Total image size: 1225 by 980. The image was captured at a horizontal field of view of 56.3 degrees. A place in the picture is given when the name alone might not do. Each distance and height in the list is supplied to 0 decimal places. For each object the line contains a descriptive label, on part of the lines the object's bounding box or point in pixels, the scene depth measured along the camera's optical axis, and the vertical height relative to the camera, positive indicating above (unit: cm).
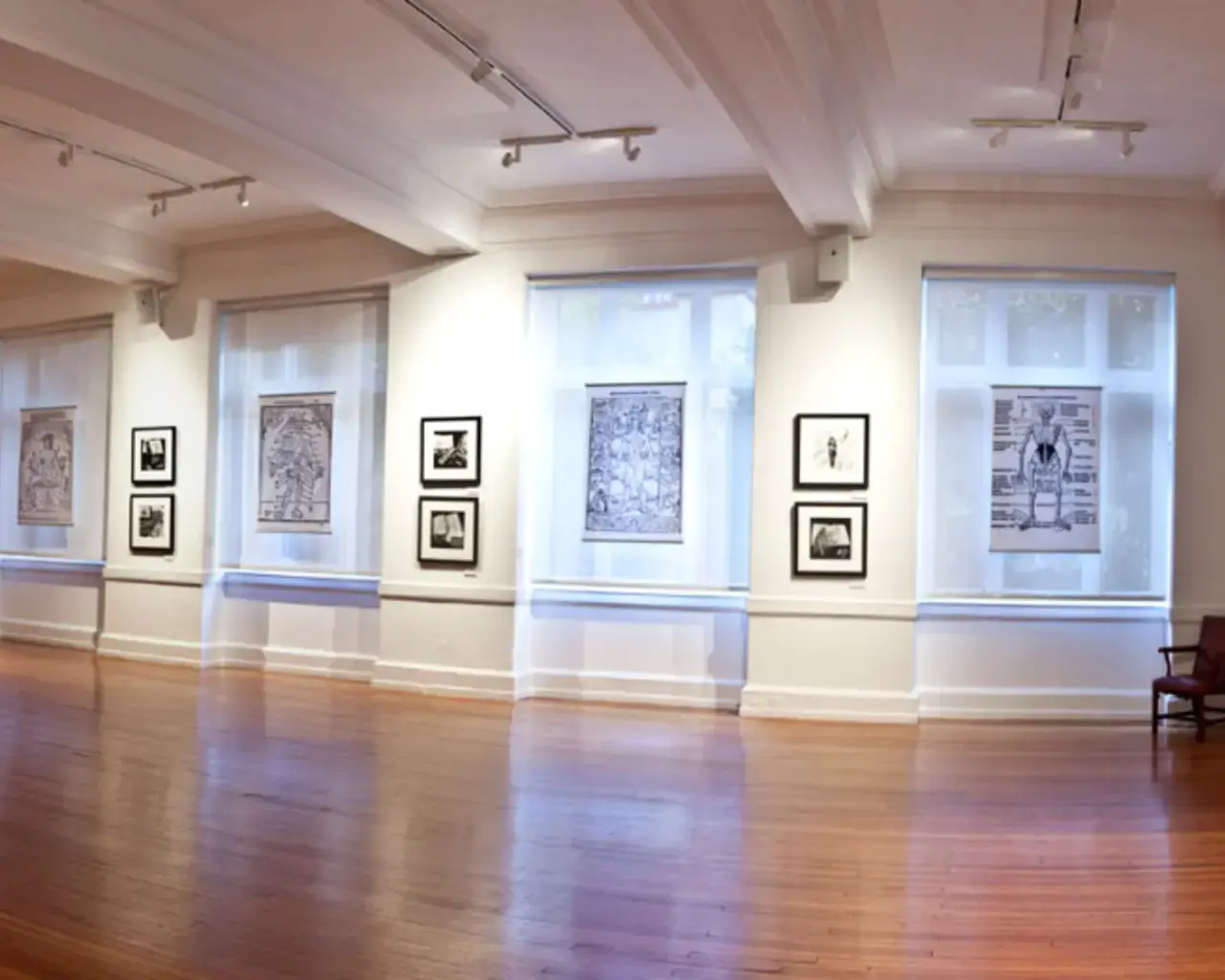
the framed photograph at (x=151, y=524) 1220 -18
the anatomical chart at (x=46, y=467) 1358 +47
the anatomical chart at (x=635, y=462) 1021 +49
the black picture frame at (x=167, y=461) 1217 +50
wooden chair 862 -117
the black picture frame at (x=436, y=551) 1039 -25
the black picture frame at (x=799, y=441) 942 +61
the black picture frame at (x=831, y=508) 941 -14
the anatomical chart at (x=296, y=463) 1159 +48
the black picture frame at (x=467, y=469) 1040 +48
